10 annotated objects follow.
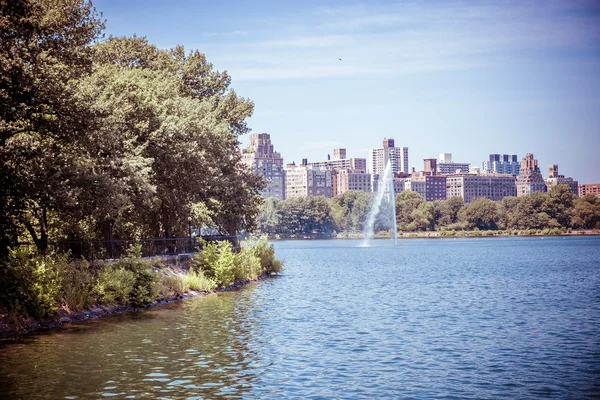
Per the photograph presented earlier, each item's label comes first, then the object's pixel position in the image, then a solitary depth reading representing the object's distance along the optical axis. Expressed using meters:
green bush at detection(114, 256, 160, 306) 40.44
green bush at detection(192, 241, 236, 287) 53.78
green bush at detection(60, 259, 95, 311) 34.84
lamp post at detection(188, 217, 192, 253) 58.76
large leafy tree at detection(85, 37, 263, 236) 45.34
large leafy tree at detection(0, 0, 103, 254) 31.16
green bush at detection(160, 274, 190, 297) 45.34
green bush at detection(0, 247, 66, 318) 31.44
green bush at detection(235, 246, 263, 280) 59.75
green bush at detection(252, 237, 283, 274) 71.00
